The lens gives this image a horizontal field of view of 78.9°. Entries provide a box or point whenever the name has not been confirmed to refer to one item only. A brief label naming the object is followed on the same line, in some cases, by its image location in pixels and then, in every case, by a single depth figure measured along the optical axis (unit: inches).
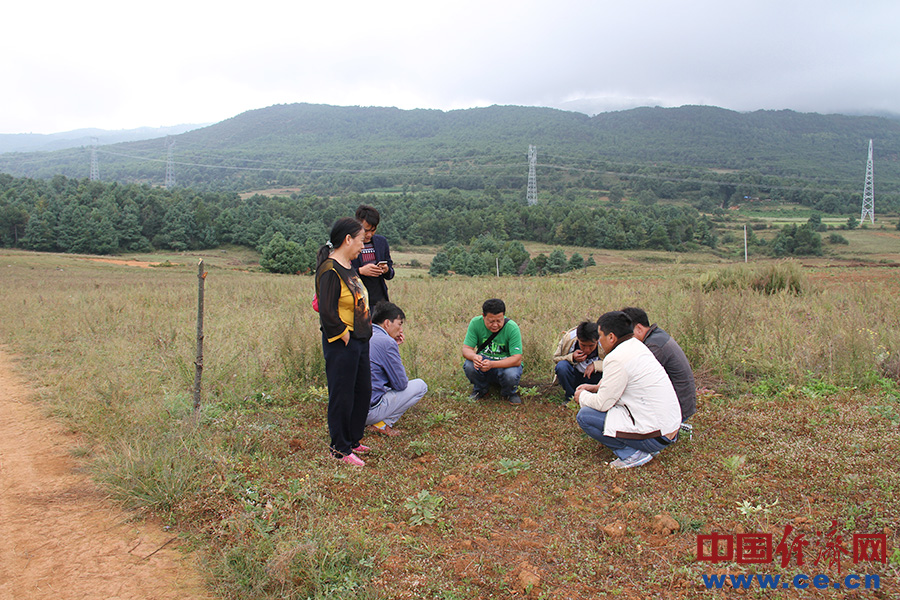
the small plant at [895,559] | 109.6
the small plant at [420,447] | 179.2
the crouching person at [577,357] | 208.7
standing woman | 157.1
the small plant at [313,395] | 225.6
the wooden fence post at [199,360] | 178.4
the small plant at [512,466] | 162.7
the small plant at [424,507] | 134.8
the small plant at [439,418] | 204.4
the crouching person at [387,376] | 192.1
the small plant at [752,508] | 131.8
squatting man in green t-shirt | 223.3
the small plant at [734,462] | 154.8
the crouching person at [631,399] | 157.4
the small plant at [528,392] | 234.2
